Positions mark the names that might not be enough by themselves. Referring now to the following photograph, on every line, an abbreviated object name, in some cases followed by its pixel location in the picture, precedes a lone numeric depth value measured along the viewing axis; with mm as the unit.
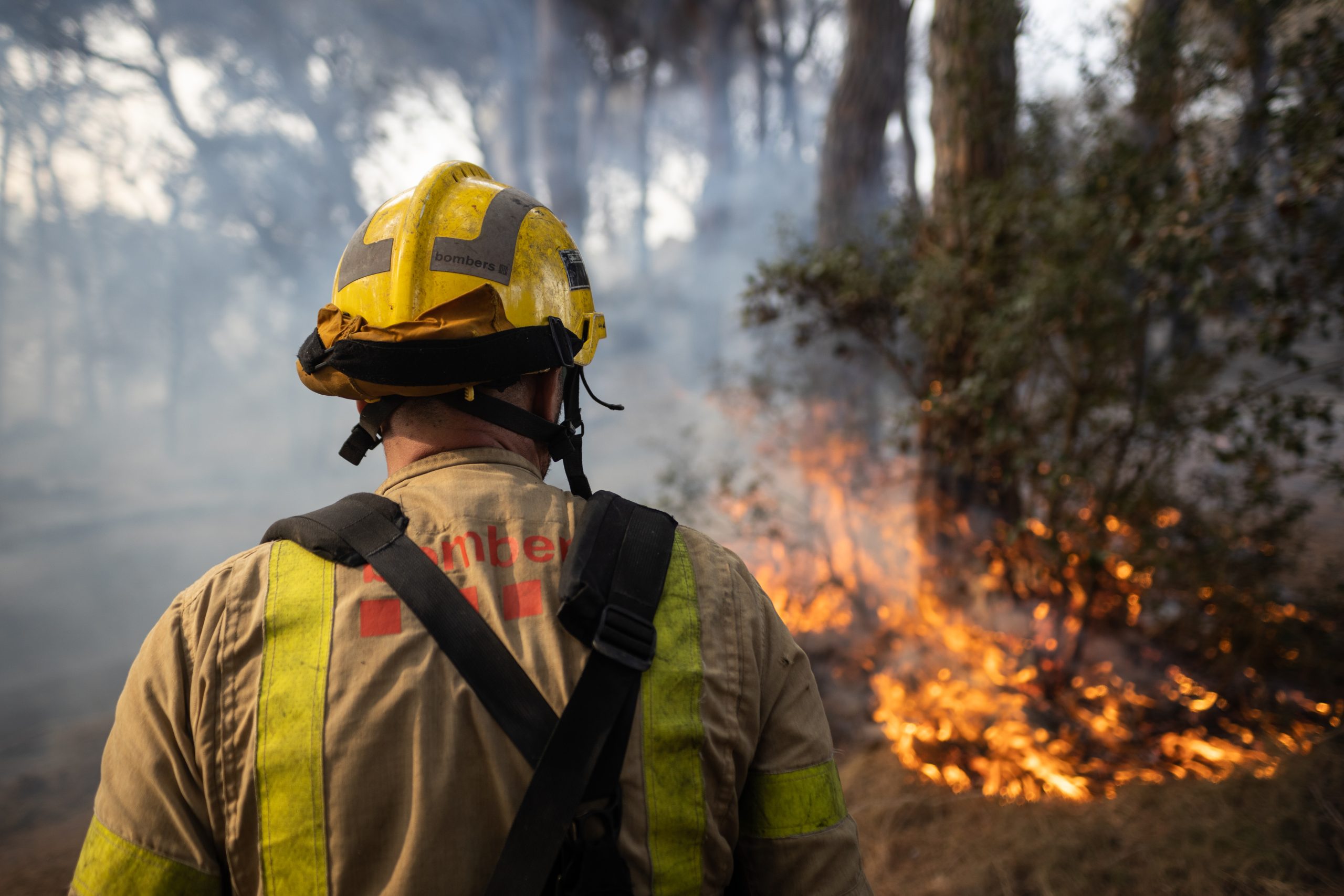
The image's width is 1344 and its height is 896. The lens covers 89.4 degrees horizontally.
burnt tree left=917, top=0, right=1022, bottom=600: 4301
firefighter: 992
